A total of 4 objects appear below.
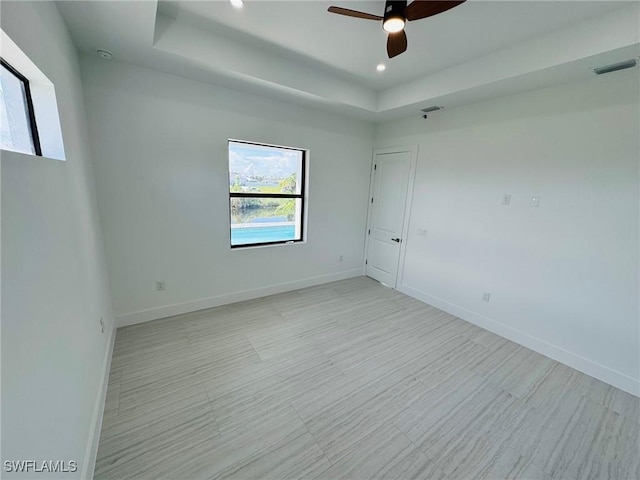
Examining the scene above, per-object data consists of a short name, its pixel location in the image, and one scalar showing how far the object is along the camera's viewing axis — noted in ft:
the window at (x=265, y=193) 10.64
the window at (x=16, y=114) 3.63
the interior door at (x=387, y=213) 12.92
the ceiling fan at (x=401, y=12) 5.01
